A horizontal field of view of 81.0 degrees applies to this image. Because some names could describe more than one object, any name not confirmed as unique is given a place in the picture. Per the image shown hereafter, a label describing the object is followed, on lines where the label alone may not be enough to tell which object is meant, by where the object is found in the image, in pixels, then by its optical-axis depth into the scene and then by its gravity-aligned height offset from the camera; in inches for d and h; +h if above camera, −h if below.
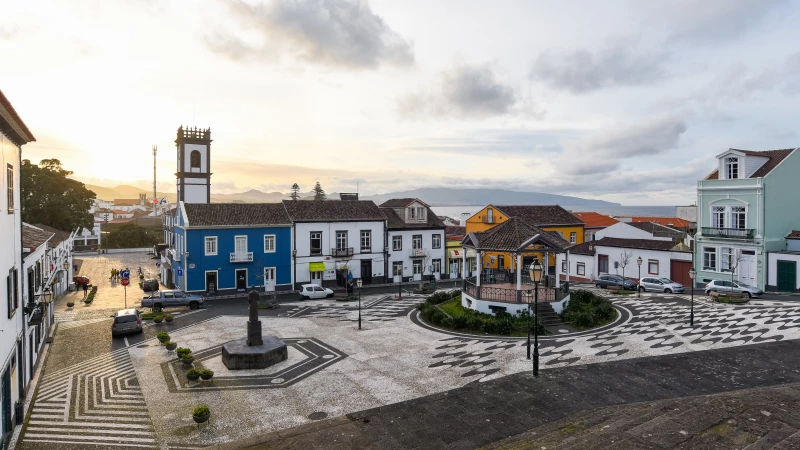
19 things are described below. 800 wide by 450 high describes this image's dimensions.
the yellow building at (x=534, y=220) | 2080.8 +27.3
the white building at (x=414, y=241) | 1913.1 -63.5
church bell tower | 1948.8 +263.5
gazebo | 1087.0 -58.5
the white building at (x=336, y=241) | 1736.0 -58.1
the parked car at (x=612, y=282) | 1595.7 -198.0
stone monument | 793.6 -215.1
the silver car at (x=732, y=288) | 1317.7 -181.6
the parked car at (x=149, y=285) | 1592.0 -204.2
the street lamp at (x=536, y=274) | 710.6 -78.3
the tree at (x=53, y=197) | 1824.6 +121.7
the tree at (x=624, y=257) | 1740.9 -121.1
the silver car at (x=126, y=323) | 1020.1 -211.2
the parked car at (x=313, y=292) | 1562.5 -219.2
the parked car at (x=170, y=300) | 1348.4 -212.2
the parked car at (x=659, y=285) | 1501.0 -196.1
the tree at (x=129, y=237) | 3221.0 -70.7
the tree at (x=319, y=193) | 4653.1 +332.2
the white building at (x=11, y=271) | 534.6 -56.2
